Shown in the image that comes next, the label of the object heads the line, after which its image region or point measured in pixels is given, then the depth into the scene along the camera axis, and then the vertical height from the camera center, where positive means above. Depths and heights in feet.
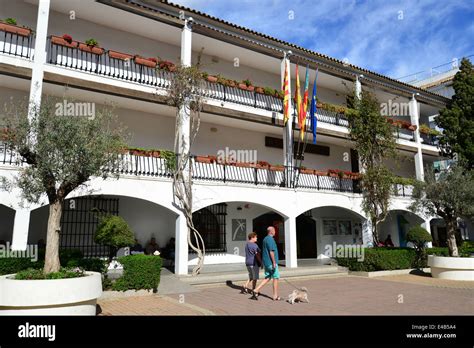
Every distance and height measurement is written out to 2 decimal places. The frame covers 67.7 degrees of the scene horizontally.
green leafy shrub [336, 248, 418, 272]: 47.93 -3.85
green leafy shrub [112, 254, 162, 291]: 30.32 -3.44
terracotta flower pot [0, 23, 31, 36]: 34.91 +20.16
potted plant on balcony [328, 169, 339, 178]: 56.08 +9.34
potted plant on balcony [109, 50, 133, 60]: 41.16 +20.70
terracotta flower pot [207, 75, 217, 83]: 46.20 +20.01
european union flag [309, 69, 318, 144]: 52.25 +17.38
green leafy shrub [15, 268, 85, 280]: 20.97 -2.47
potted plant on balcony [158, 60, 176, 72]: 43.65 +20.48
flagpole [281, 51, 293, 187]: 51.26 +12.94
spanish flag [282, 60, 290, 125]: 51.06 +19.63
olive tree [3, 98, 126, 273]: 22.70 +5.21
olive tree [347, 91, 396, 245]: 56.18 +12.65
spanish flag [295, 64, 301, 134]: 51.97 +20.08
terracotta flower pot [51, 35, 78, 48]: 37.63 +20.36
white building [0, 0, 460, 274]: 38.96 +16.07
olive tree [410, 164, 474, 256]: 45.44 +4.77
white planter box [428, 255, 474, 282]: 42.06 -4.19
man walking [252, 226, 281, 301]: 28.55 -2.19
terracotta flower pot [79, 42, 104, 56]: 39.27 +20.41
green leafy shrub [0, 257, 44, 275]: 27.58 -2.44
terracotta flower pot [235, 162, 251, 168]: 47.34 +9.10
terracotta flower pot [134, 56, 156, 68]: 42.60 +20.64
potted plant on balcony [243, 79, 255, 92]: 50.01 +20.58
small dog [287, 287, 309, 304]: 27.55 -4.91
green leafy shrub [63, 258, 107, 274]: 29.81 -2.60
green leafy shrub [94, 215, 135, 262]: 30.71 -0.07
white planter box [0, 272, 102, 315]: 19.04 -3.41
